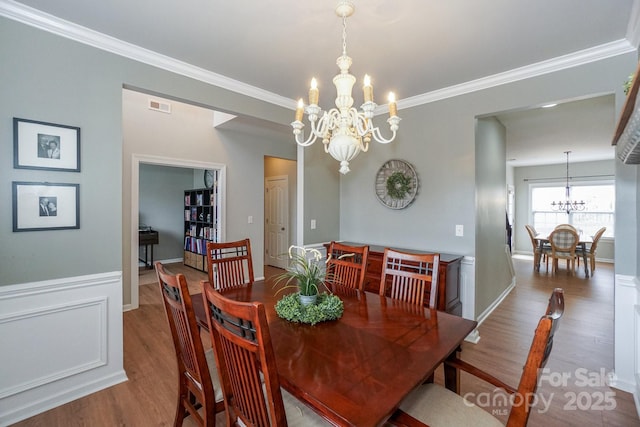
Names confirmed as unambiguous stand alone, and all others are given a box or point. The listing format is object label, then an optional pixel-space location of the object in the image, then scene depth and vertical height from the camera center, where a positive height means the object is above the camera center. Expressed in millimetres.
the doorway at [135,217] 3818 -67
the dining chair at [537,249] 6255 -785
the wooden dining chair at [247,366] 916 -548
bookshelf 5797 -265
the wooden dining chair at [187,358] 1291 -725
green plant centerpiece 1516 -497
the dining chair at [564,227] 5759 -280
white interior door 6008 -155
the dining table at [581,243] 5771 -624
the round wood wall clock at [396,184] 3381 +349
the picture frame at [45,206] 1869 +39
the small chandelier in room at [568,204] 7578 +245
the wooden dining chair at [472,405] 890 -764
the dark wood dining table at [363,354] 949 -599
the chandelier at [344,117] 1651 +575
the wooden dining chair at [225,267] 2346 -456
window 7289 +121
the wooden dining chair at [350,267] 2213 -435
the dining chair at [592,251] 5836 -772
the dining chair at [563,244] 5660 -619
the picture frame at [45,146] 1864 +445
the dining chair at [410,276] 1891 -432
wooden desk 5630 -512
